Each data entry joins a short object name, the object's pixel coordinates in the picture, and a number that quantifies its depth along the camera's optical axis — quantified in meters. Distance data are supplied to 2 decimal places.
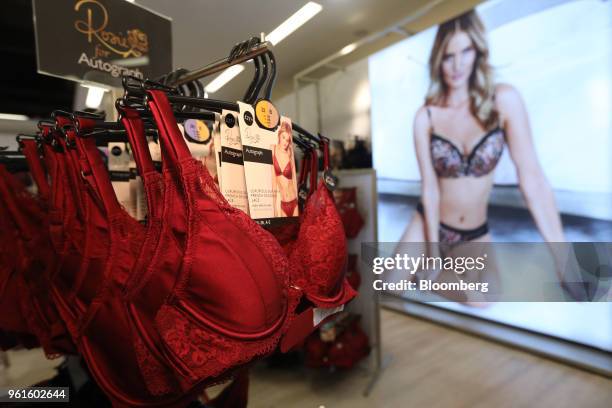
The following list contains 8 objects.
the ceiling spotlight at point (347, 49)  1.22
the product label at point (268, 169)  0.62
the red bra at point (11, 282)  0.76
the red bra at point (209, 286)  0.44
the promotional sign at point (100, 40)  0.76
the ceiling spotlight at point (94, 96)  0.86
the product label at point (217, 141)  0.61
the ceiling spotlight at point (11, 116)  0.84
